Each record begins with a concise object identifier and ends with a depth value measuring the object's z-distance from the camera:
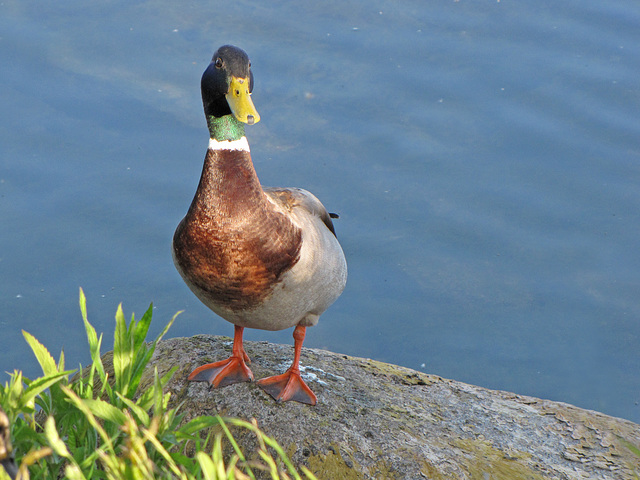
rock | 4.84
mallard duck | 4.88
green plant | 2.97
